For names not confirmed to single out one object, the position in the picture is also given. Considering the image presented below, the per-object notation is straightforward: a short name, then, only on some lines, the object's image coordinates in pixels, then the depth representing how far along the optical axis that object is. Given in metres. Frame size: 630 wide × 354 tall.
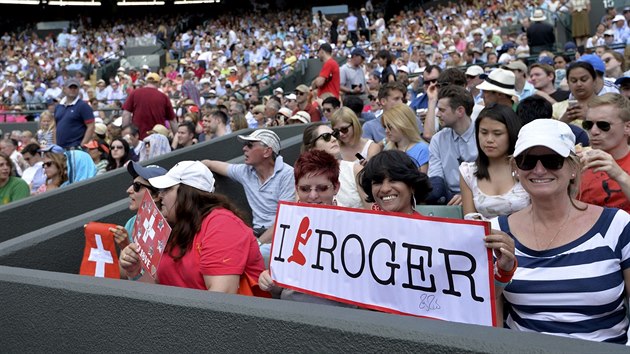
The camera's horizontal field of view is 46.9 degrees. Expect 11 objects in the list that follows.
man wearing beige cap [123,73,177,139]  10.77
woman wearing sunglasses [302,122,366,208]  5.63
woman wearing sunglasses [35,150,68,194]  8.03
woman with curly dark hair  3.74
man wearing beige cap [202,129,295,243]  6.19
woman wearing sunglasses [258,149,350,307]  4.11
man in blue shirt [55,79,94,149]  9.96
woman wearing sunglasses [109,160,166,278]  4.67
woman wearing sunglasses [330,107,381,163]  6.36
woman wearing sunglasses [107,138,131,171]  8.90
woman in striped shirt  2.71
